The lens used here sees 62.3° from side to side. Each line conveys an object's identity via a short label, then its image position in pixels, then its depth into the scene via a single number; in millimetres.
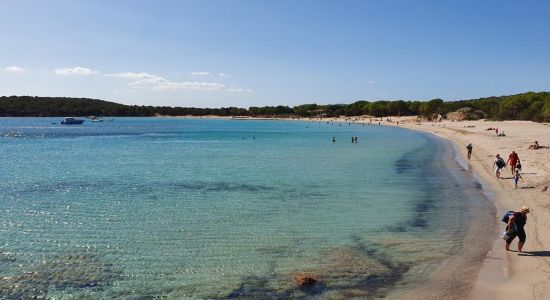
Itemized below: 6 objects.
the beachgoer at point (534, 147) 38159
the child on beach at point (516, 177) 22200
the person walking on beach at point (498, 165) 26484
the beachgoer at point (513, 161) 25398
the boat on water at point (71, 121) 154750
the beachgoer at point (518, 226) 12609
